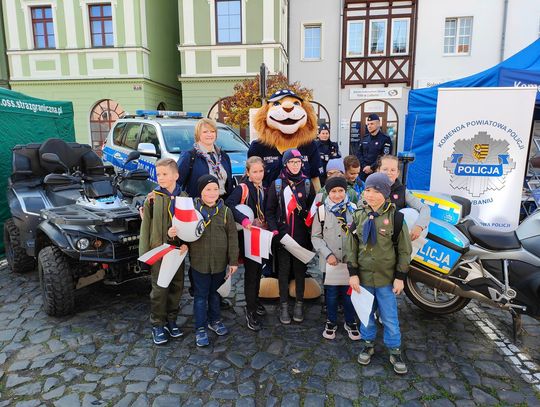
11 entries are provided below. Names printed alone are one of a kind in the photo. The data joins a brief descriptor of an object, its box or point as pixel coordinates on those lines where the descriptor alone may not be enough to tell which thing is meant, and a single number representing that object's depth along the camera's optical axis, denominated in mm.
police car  5855
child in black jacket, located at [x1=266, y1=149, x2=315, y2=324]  3277
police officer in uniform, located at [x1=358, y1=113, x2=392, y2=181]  5934
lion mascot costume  3820
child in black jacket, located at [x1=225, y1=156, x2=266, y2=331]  3338
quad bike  3250
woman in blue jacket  3424
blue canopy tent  6145
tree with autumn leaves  10609
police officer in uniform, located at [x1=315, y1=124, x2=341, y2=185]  5828
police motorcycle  2809
